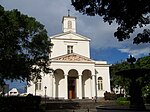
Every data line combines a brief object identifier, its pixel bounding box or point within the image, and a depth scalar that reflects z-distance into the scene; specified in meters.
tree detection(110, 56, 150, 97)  22.84
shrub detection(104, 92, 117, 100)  24.17
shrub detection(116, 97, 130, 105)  21.58
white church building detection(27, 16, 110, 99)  23.76
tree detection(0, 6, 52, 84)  13.64
